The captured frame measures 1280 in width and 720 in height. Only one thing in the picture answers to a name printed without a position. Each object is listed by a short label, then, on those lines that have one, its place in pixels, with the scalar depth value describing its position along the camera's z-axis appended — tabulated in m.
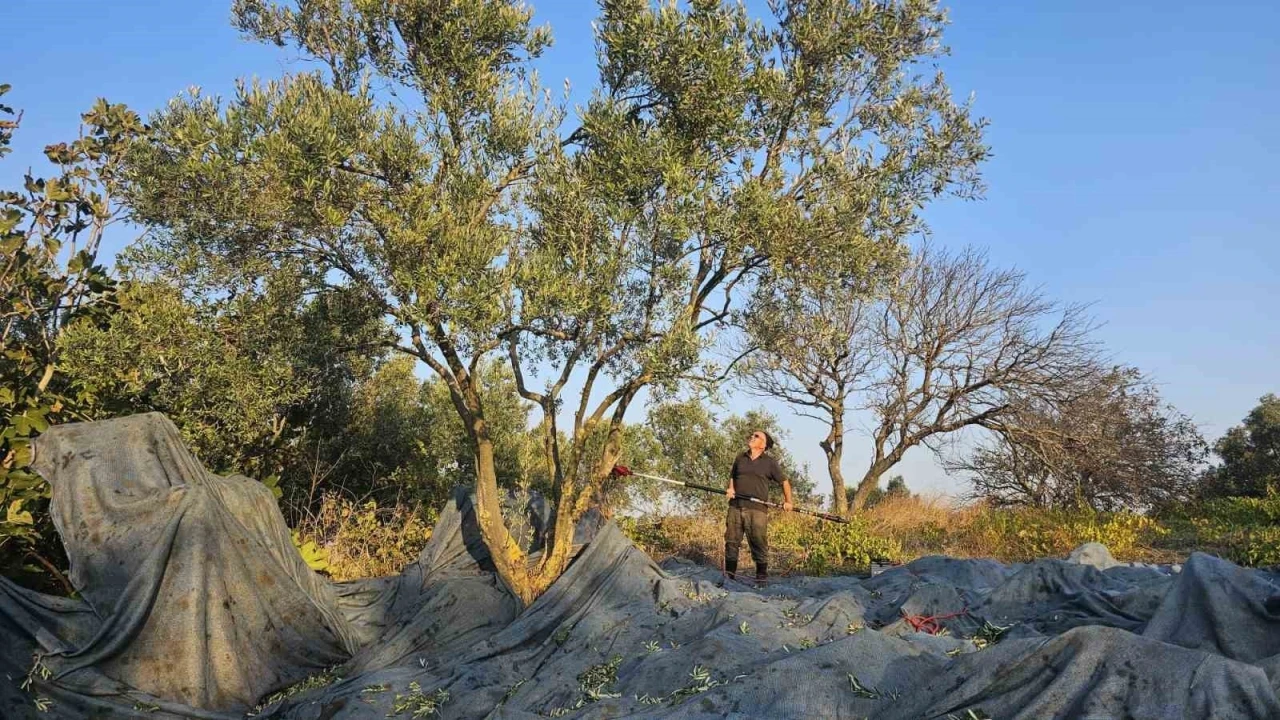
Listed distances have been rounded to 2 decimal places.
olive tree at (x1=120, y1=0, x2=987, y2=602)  8.39
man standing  11.98
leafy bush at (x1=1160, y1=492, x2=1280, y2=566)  11.75
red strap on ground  7.69
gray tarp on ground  4.42
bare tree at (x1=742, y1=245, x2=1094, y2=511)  19.08
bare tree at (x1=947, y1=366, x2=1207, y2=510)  18.81
